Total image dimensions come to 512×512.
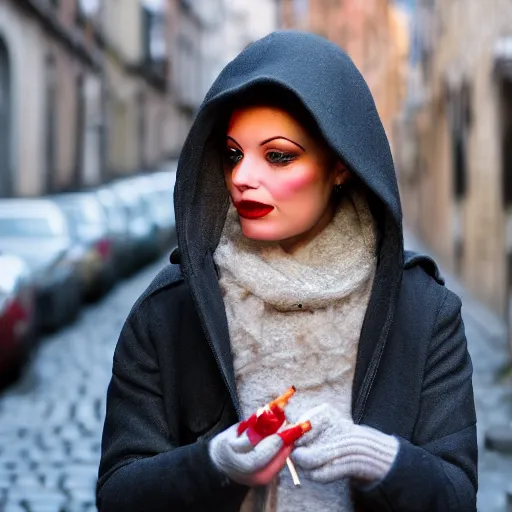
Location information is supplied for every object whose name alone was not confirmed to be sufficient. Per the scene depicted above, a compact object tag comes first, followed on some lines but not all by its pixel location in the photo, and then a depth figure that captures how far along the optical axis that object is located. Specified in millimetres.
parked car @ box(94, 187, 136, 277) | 18117
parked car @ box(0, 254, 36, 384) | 9242
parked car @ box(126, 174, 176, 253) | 24239
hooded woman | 2301
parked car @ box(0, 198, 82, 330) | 12484
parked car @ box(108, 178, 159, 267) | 20750
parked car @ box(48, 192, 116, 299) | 14745
